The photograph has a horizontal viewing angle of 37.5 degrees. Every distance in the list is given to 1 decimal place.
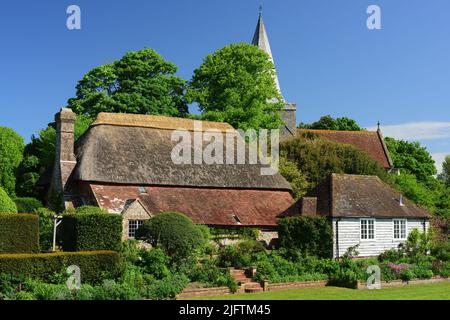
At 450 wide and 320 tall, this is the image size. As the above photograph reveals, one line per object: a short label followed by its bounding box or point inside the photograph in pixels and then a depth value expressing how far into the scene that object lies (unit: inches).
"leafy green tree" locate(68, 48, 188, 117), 2167.8
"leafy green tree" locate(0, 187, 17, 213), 1303.2
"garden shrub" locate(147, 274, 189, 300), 1009.5
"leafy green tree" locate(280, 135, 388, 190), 1999.3
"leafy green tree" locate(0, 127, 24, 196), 2202.3
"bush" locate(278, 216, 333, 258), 1390.3
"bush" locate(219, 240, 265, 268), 1284.4
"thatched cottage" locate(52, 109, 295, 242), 1550.2
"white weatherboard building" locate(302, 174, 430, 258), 1441.9
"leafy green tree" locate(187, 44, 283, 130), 2062.0
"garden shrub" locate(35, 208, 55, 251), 1315.2
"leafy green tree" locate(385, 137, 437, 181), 2817.4
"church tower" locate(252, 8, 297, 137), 2554.1
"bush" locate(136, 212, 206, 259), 1189.7
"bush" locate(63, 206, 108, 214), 1350.9
